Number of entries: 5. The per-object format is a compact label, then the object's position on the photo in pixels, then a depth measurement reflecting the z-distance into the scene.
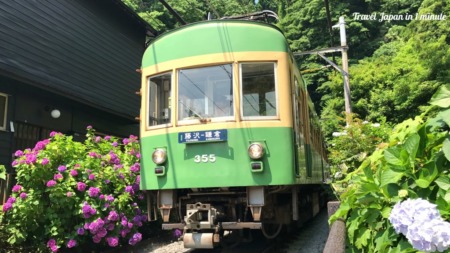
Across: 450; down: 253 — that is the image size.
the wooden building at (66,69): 8.38
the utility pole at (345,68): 13.24
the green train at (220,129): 4.76
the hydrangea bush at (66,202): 5.48
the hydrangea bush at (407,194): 1.52
